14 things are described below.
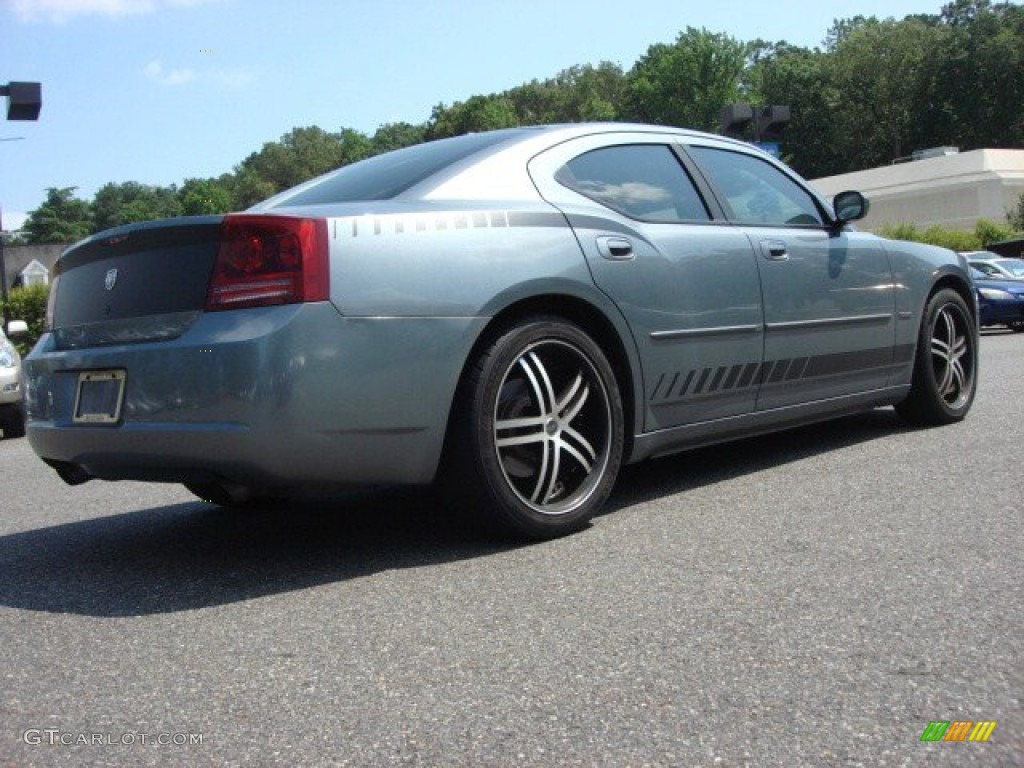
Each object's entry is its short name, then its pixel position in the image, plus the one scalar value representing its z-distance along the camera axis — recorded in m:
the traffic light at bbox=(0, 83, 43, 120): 15.98
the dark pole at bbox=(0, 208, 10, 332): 22.38
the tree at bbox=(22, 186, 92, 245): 134.12
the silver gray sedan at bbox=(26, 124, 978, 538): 3.45
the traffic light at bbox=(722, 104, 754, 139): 17.06
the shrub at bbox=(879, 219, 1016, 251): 41.97
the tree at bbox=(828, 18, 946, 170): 89.62
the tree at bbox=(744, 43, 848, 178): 91.38
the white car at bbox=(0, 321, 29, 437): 10.75
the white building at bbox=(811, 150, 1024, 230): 56.06
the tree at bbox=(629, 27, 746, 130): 98.38
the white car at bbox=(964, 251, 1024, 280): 21.39
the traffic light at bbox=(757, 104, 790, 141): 18.14
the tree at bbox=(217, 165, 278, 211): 140.95
